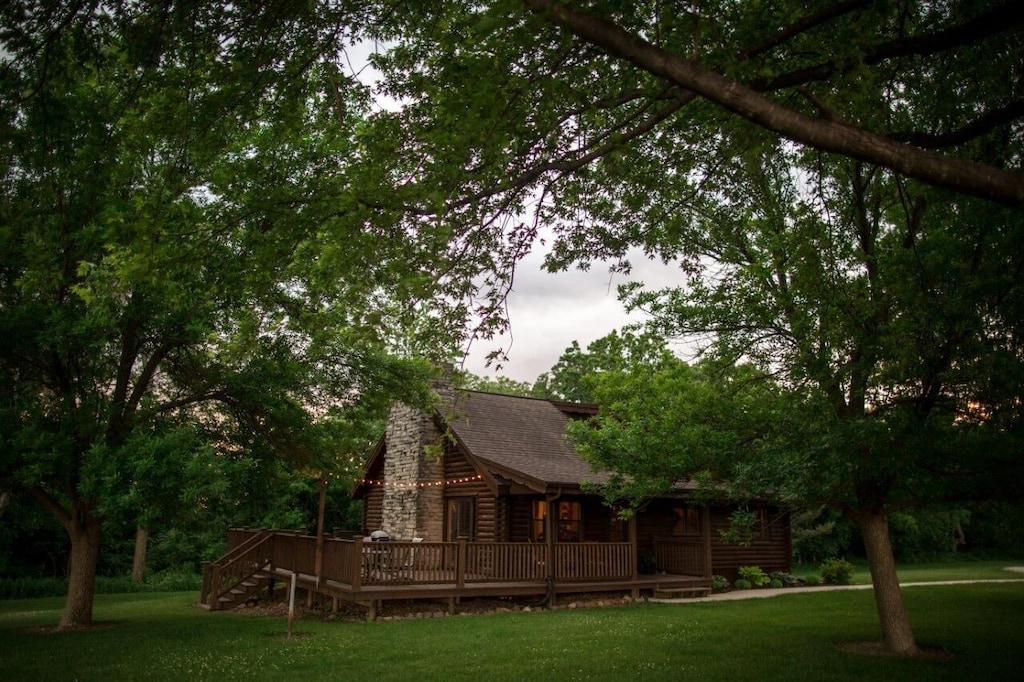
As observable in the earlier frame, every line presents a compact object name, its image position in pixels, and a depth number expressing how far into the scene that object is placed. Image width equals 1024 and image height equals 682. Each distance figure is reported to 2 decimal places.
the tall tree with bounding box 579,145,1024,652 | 7.76
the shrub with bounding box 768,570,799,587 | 23.28
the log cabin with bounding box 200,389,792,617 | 16.22
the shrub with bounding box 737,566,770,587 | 22.31
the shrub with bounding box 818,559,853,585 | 23.77
